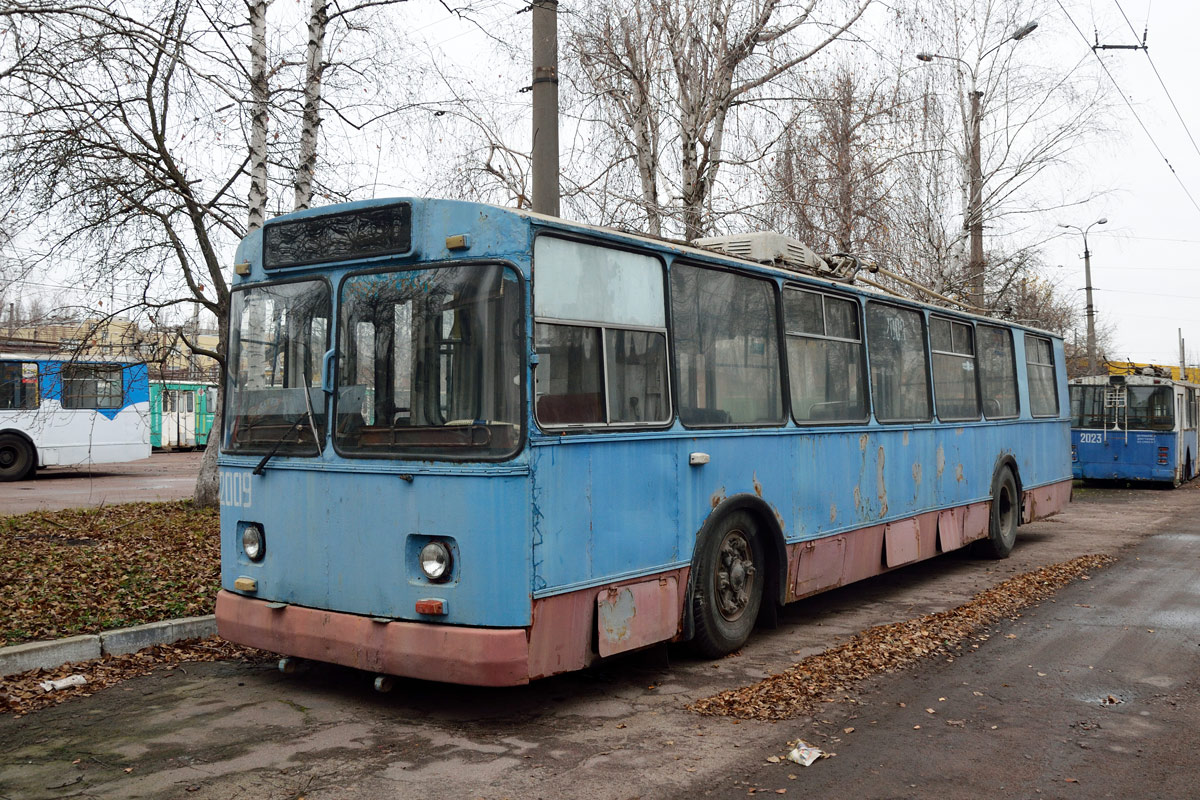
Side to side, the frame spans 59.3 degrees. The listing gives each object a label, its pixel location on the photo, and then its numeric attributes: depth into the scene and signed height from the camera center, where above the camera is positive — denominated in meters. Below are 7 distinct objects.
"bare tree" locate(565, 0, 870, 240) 15.09 +5.22
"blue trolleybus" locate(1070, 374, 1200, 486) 23.44 -0.19
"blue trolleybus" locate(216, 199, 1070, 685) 5.40 -0.06
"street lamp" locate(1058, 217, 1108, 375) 36.94 +3.74
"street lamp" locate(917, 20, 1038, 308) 22.55 +5.37
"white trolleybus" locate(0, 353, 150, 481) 22.72 +0.46
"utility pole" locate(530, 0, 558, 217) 9.09 +2.79
